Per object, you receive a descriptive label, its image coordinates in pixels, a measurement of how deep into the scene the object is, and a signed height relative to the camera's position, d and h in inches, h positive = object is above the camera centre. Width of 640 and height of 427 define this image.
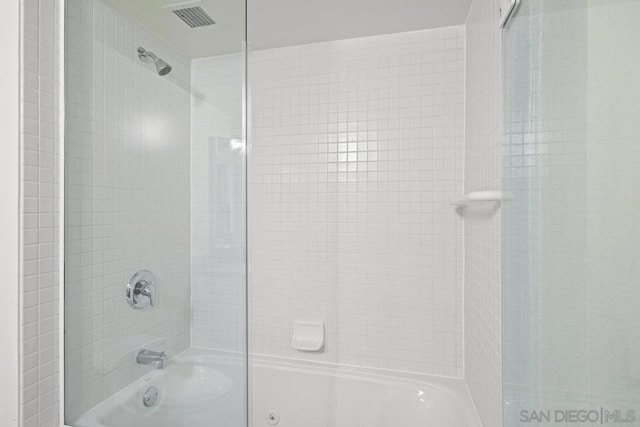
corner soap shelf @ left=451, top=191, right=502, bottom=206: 40.6 +1.9
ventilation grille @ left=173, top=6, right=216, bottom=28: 41.2 +22.5
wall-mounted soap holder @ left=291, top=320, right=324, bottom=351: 73.9 -26.0
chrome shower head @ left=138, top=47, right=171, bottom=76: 42.9 +18.3
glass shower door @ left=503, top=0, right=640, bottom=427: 14.6 +0.1
